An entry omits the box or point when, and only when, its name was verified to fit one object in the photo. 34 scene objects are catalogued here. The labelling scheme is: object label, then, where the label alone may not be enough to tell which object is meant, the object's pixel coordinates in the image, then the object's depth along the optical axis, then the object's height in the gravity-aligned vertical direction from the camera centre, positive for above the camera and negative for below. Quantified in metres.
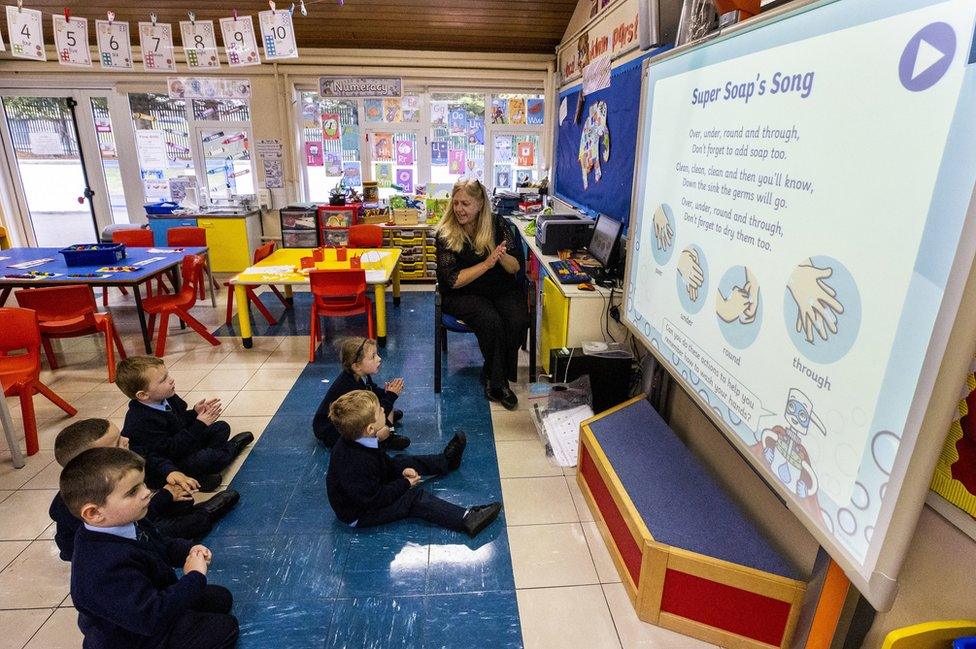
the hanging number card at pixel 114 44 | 4.09 +0.71
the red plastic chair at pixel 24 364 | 2.82 -1.19
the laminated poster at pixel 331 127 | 6.65 +0.22
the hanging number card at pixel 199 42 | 3.98 +0.72
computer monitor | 3.37 -0.56
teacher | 3.41 -0.83
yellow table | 4.06 -0.96
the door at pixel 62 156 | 6.60 -0.20
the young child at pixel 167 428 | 2.34 -1.27
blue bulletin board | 3.64 +0.03
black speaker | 2.89 -1.15
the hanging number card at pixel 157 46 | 4.18 +0.72
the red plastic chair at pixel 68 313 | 3.56 -1.12
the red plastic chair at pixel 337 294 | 3.93 -1.05
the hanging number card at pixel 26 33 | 3.83 +0.73
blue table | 3.85 -0.94
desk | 3.03 -0.90
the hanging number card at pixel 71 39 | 4.06 +0.73
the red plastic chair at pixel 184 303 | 4.13 -1.20
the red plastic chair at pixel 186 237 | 5.21 -0.87
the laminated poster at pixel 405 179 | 6.91 -0.39
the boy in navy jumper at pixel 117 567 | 1.42 -1.10
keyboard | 3.20 -0.71
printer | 3.89 -0.58
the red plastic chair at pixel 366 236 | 5.35 -0.85
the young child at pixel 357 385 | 2.75 -1.19
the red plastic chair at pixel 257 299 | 4.70 -1.30
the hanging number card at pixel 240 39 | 3.98 +0.74
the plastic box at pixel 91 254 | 4.18 -0.85
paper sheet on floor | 2.80 -1.45
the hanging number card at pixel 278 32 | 3.93 +0.79
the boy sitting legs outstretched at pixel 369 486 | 2.20 -1.37
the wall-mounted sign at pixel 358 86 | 6.22 +0.67
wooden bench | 1.68 -1.24
